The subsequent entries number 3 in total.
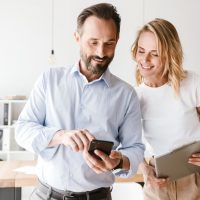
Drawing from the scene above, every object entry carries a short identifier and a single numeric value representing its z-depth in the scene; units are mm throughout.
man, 1431
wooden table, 2535
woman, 1711
